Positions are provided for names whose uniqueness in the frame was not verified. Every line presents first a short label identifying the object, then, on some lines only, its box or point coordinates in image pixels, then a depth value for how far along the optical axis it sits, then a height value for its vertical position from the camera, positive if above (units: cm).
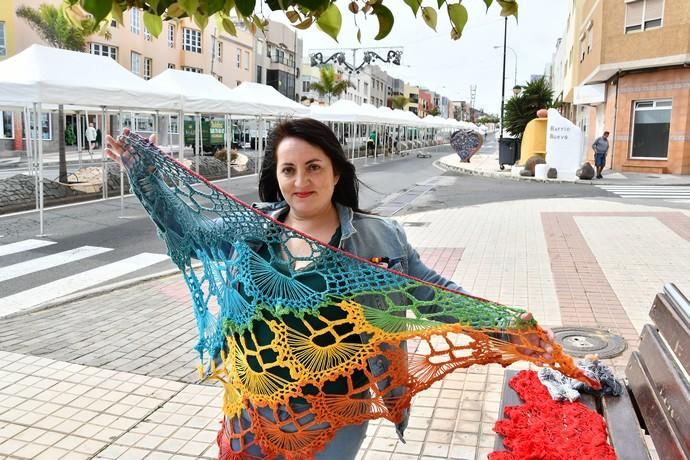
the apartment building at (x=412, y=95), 12750 +812
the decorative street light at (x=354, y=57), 3348 +417
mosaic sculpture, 3109 -32
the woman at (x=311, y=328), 196 -59
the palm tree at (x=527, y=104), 2947 +154
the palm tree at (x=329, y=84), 6297 +488
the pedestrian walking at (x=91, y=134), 2780 -28
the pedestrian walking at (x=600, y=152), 2197 -41
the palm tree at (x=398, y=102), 8745 +452
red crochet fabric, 217 -105
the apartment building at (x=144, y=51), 3538 +537
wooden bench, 204 -90
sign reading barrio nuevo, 2206 -24
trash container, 2766 -54
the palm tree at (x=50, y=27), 3485 +542
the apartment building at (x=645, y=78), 2308 +234
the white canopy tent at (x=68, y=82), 1000 +75
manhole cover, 473 -153
